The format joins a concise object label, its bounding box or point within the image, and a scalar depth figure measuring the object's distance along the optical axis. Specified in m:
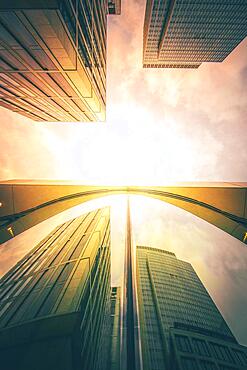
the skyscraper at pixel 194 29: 60.47
